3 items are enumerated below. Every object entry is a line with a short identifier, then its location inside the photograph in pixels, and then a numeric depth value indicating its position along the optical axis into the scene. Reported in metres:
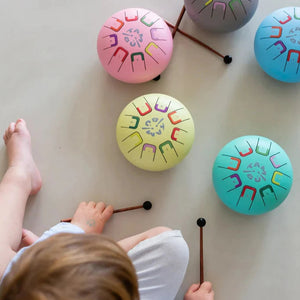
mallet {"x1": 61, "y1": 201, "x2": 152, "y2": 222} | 1.18
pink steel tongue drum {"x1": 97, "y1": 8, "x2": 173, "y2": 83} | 1.09
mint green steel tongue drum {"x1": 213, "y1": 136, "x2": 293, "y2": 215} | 1.04
